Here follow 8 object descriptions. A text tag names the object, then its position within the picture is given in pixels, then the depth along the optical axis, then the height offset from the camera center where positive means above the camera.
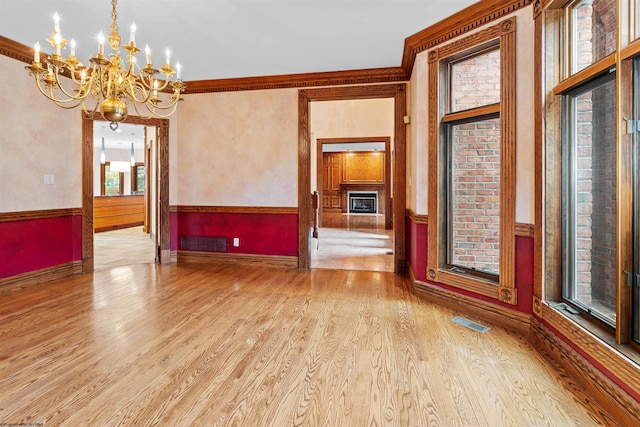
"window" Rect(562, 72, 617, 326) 2.03 +0.06
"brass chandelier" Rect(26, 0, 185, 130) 2.12 +0.92
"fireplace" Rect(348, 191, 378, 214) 14.02 +0.25
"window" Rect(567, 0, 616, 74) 1.97 +1.07
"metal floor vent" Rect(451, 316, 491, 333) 2.80 -0.95
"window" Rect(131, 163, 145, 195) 14.09 +1.23
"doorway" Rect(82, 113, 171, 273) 4.62 +0.29
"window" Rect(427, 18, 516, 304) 2.84 +0.40
